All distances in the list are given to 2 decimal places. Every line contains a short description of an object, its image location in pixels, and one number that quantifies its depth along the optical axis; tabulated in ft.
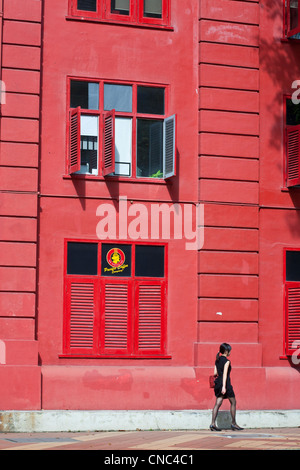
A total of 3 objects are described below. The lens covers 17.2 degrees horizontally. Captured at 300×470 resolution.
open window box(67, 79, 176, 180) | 69.21
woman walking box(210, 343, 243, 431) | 64.49
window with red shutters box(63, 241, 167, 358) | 68.13
